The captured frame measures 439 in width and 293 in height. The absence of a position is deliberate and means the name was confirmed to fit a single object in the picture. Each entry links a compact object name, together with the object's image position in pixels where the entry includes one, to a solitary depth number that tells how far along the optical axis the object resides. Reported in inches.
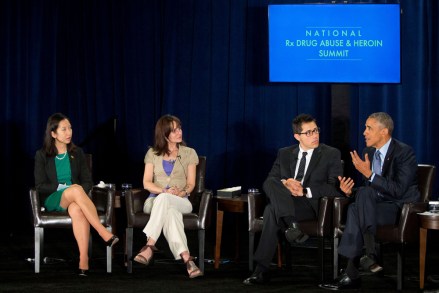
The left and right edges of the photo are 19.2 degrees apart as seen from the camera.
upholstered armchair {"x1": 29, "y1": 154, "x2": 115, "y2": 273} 367.8
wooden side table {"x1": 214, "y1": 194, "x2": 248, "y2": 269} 376.4
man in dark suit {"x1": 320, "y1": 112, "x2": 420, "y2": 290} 332.3
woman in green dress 363.9
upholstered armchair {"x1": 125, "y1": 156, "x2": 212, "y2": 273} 367.3
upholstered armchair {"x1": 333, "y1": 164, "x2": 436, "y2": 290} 332.6
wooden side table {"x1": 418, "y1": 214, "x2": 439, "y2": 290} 326.3
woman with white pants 363.0
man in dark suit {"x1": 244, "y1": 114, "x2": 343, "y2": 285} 346.7
